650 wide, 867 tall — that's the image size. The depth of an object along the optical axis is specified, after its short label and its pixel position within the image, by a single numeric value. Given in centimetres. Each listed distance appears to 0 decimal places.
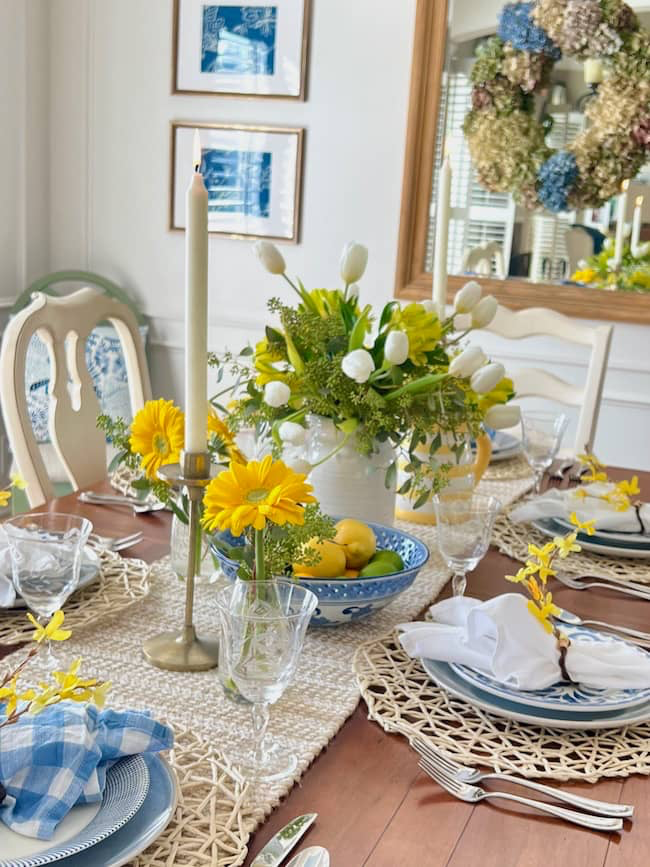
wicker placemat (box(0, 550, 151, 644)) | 121
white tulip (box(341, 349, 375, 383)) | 134
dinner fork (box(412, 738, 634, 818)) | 93
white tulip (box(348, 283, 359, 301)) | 153
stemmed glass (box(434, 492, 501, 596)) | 130
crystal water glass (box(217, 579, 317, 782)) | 92
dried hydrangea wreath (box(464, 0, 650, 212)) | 293
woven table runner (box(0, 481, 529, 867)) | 85
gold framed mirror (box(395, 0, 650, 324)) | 303
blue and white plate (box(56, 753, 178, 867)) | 78
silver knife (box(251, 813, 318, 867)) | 82
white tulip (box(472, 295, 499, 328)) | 158
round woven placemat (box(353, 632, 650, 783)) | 99
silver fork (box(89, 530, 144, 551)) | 153
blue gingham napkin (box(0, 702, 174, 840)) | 79
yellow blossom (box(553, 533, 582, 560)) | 112
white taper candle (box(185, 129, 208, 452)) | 103
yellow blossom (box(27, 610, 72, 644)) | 80
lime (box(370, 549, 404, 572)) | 130
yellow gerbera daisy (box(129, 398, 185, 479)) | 118
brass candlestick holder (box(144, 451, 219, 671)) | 109
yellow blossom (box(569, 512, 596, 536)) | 127
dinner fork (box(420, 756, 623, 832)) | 91
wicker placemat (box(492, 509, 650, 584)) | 155
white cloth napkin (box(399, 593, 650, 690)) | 110
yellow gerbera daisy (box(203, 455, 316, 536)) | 98
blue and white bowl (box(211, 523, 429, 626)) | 122
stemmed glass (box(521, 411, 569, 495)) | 180
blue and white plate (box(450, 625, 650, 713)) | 106
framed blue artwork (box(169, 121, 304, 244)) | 338
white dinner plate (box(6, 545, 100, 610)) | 125
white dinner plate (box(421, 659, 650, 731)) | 105
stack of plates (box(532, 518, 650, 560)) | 162
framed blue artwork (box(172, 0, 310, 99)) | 329
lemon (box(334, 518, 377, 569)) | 129
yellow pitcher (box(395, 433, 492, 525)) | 160
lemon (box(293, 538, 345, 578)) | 126
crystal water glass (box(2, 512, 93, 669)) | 111
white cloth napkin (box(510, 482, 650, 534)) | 166
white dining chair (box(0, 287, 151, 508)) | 189
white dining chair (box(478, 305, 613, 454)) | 250
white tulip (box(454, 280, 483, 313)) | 157
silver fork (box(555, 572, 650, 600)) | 148
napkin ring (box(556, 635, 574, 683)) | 111
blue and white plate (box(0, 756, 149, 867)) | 76
